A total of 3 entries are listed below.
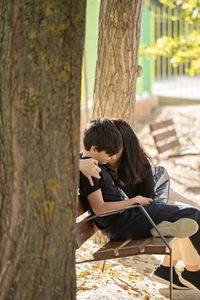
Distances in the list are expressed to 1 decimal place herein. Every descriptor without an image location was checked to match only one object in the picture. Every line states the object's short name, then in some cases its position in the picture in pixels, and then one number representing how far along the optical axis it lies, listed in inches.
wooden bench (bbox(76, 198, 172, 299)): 239.0
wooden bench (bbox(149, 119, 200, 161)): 591.0
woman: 266.4
